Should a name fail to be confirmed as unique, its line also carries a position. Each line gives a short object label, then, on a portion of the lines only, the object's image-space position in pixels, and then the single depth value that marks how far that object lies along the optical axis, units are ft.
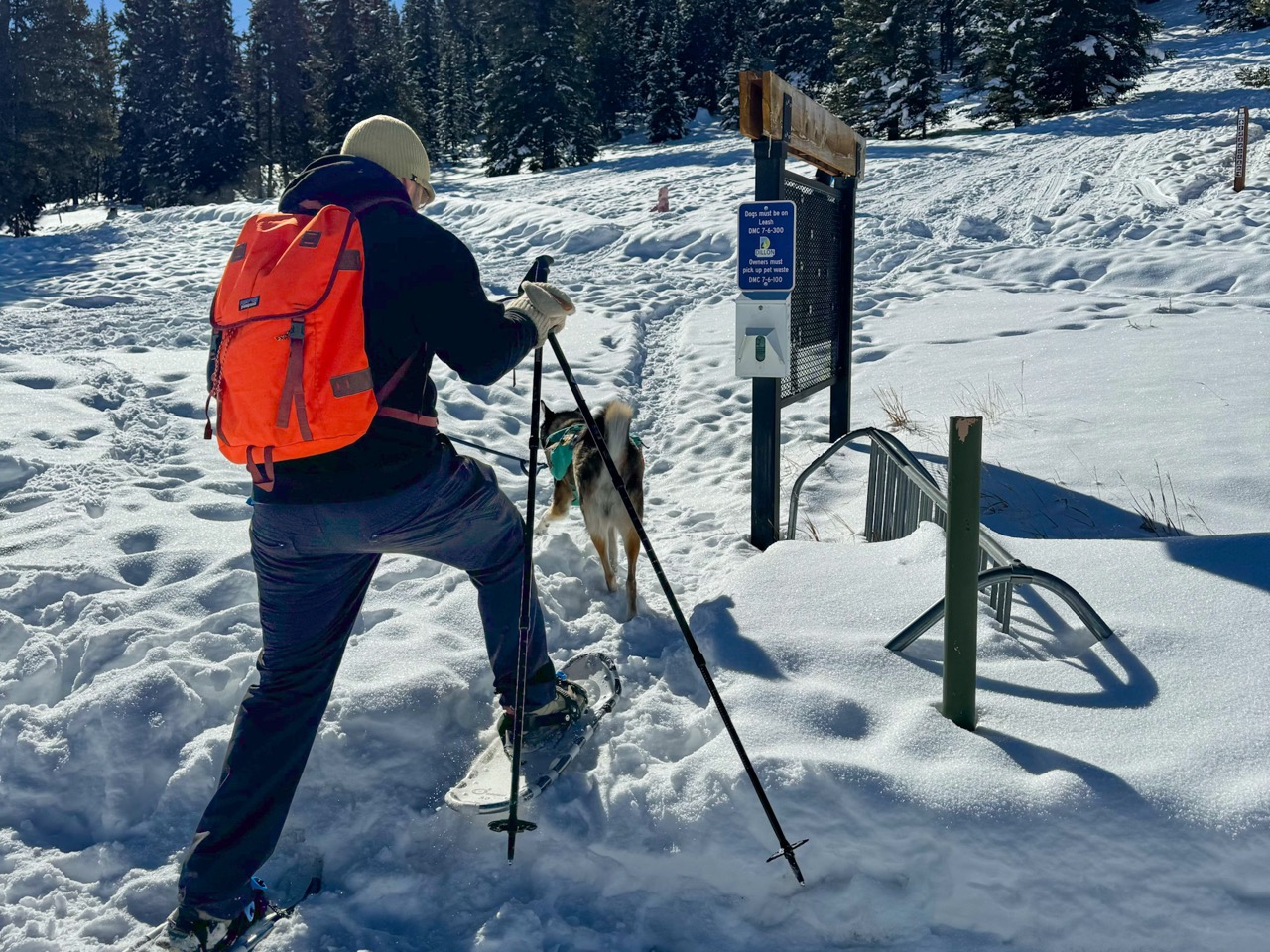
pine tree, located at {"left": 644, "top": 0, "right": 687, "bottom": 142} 136.87
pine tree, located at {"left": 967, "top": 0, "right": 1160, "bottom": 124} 90.58
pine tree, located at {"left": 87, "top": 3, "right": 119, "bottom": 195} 99.35
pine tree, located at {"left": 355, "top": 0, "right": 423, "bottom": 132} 120.67
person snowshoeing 7.22
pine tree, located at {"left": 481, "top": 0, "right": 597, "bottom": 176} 112.16
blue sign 14.65
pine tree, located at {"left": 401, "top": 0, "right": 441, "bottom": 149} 144.78
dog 13.26
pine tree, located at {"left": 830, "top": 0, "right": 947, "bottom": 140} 102.27
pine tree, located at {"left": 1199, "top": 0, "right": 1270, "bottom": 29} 140.46
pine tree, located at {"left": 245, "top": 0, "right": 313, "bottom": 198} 139.33
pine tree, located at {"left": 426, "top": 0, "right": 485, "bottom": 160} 170.88
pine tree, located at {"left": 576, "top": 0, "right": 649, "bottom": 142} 150.92
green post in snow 8.21
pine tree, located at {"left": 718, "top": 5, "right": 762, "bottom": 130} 136.77
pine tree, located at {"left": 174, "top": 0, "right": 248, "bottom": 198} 135.44
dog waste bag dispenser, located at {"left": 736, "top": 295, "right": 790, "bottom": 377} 15.07
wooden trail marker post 48.14
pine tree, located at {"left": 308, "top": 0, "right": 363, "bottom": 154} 120.67
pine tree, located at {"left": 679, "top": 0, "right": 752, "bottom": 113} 157.38
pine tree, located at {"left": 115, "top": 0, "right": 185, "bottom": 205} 146.61
